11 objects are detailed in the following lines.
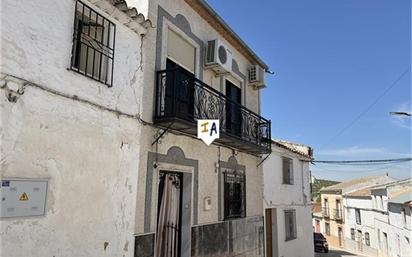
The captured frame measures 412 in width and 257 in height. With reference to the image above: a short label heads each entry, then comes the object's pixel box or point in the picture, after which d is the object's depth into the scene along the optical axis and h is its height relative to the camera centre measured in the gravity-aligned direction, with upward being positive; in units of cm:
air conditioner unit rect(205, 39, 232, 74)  895 +355
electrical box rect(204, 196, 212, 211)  827 -27
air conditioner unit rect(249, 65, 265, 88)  1180 +396
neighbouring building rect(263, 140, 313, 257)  1308 -40
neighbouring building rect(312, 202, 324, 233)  4952 -340
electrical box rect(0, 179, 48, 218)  408 -9
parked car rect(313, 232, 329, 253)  2814 -406
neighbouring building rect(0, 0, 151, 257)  421 +90
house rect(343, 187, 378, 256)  3391 -298
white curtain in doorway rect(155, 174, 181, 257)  724 -60
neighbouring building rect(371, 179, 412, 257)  2522 -178
